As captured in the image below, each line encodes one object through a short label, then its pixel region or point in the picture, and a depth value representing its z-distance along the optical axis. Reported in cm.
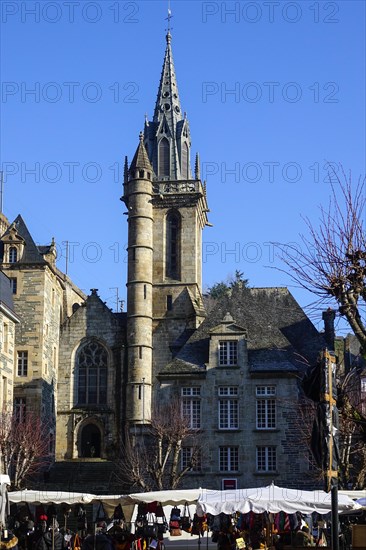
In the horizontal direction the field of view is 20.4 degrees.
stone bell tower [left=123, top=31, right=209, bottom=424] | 5512
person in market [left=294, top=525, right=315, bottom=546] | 2106
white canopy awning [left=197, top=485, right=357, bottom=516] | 2427
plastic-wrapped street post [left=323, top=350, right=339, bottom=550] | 1244
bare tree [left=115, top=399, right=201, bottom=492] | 4597
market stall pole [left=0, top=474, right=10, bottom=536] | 2172
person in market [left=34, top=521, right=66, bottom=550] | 2488
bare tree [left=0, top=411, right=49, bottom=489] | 4453
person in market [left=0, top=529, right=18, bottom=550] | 2030
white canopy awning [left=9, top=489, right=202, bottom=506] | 2691
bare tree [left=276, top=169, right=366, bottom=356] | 1620
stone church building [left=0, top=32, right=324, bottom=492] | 4728
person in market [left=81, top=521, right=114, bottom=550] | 2161
